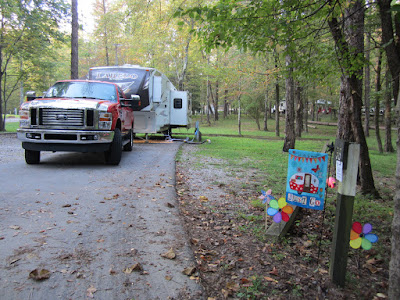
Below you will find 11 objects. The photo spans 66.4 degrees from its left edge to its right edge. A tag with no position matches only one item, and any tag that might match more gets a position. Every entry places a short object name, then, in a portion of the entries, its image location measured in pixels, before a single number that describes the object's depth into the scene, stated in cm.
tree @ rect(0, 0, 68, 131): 1627
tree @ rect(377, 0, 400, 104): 460
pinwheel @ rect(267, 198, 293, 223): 367
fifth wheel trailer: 1290
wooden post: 269
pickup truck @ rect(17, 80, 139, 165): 702
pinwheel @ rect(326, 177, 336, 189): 444
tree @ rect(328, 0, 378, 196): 540
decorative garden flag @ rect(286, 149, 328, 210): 381
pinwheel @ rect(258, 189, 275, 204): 388
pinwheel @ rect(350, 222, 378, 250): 278
